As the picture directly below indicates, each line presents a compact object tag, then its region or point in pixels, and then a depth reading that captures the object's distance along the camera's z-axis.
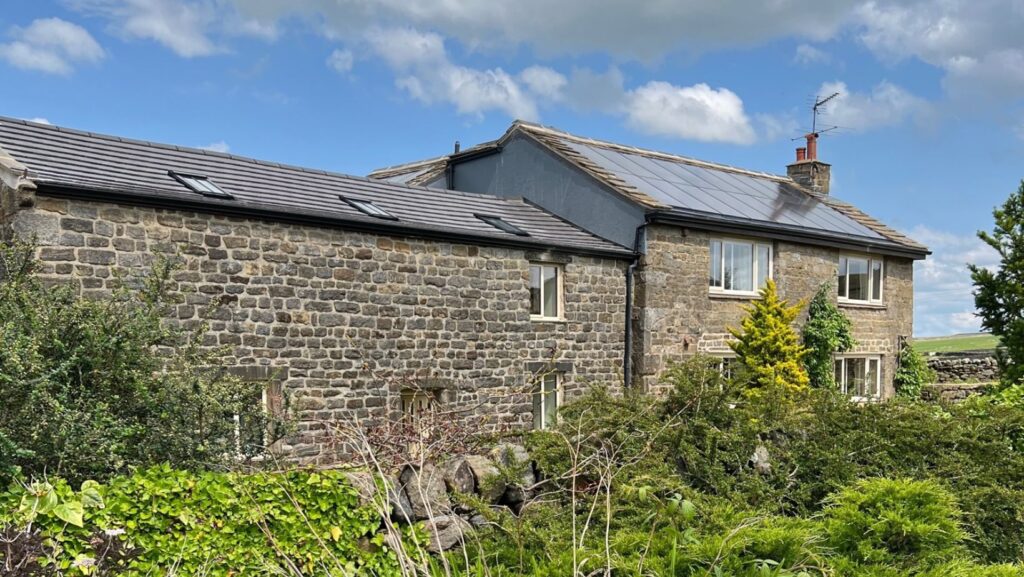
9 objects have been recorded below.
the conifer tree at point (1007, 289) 18.94
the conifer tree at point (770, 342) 17.97
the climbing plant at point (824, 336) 19.97
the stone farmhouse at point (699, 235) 17.62
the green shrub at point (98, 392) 6.89
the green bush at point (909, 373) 22.52
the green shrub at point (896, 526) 6.59
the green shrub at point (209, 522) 6.27
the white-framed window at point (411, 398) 14.55
